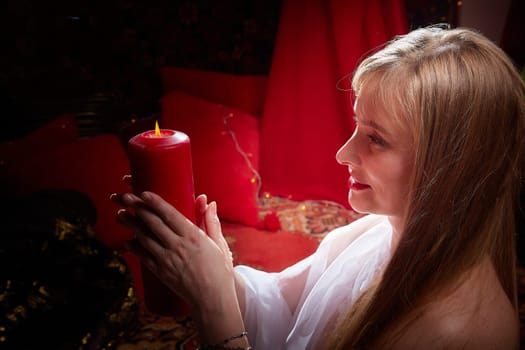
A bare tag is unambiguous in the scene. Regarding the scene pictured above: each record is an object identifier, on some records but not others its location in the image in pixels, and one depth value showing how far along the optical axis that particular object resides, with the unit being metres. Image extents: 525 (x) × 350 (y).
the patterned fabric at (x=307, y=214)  2.12
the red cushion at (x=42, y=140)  1.80
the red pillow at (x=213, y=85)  2.44
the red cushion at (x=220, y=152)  2.07
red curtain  2.18
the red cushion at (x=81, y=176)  1.72
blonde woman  0.76
